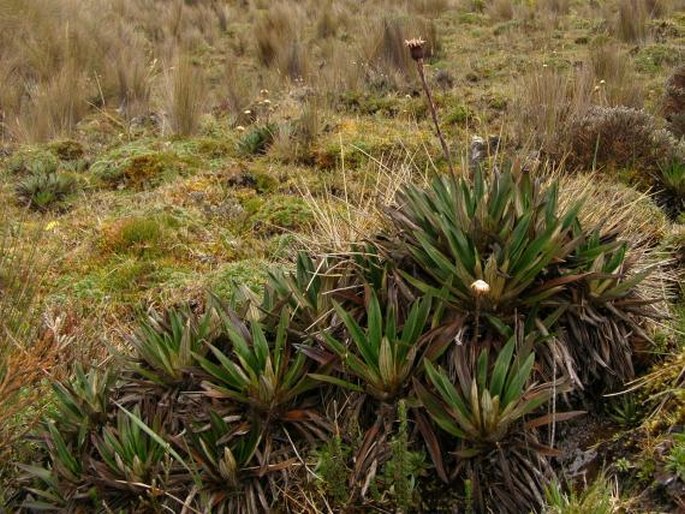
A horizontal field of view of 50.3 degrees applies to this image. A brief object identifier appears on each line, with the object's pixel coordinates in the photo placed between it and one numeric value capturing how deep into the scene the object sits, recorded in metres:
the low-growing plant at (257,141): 6.91
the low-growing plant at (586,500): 2.18
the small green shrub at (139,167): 6.43
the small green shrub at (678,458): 2.36
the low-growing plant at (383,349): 2.68
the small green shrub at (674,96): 6.41
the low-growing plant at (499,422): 2.49
